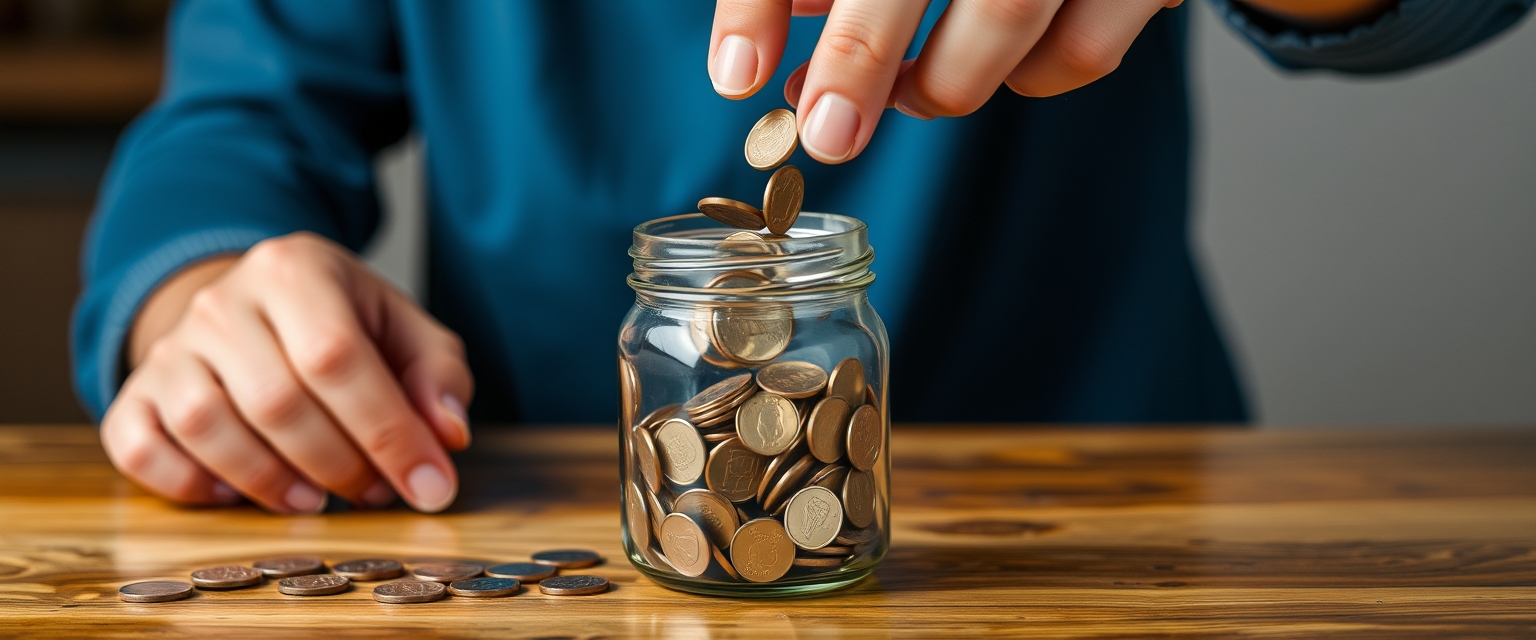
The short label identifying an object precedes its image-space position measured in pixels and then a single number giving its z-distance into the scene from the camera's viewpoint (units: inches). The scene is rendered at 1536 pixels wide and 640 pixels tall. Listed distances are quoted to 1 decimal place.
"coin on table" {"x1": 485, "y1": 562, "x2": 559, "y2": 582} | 29.9
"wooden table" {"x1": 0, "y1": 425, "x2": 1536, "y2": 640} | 26.7
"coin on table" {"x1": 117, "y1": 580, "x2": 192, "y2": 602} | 28.4
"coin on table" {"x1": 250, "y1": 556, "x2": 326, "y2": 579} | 30.3
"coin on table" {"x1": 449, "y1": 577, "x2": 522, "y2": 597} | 28.5
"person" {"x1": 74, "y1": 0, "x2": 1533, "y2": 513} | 48.7
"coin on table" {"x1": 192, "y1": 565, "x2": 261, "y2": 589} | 29.4
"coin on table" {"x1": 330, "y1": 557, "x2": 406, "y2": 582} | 30.3
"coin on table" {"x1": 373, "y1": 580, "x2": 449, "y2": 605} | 28.1
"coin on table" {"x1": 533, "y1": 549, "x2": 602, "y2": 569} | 31.0
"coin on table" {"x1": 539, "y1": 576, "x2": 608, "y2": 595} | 28.7
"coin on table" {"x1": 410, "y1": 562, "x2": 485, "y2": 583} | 30.0
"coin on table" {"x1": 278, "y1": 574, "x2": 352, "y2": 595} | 28.8
